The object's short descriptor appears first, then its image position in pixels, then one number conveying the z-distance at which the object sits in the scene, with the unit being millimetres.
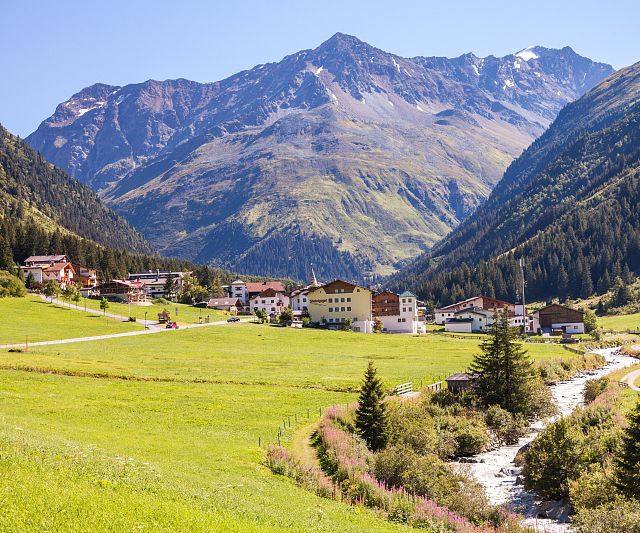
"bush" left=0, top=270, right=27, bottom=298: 162500
